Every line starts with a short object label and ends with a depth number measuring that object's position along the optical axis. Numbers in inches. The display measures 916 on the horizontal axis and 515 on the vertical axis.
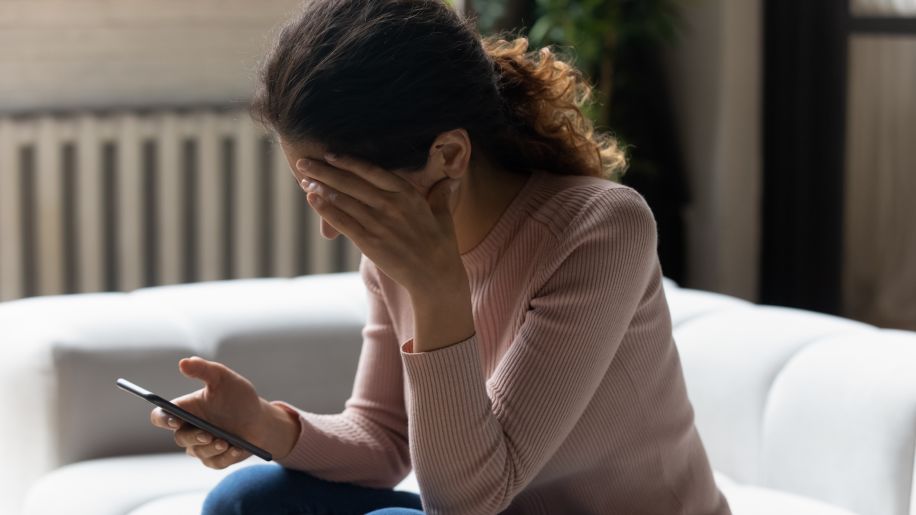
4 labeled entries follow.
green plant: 185.5
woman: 96.6
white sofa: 114.6
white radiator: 181.9
